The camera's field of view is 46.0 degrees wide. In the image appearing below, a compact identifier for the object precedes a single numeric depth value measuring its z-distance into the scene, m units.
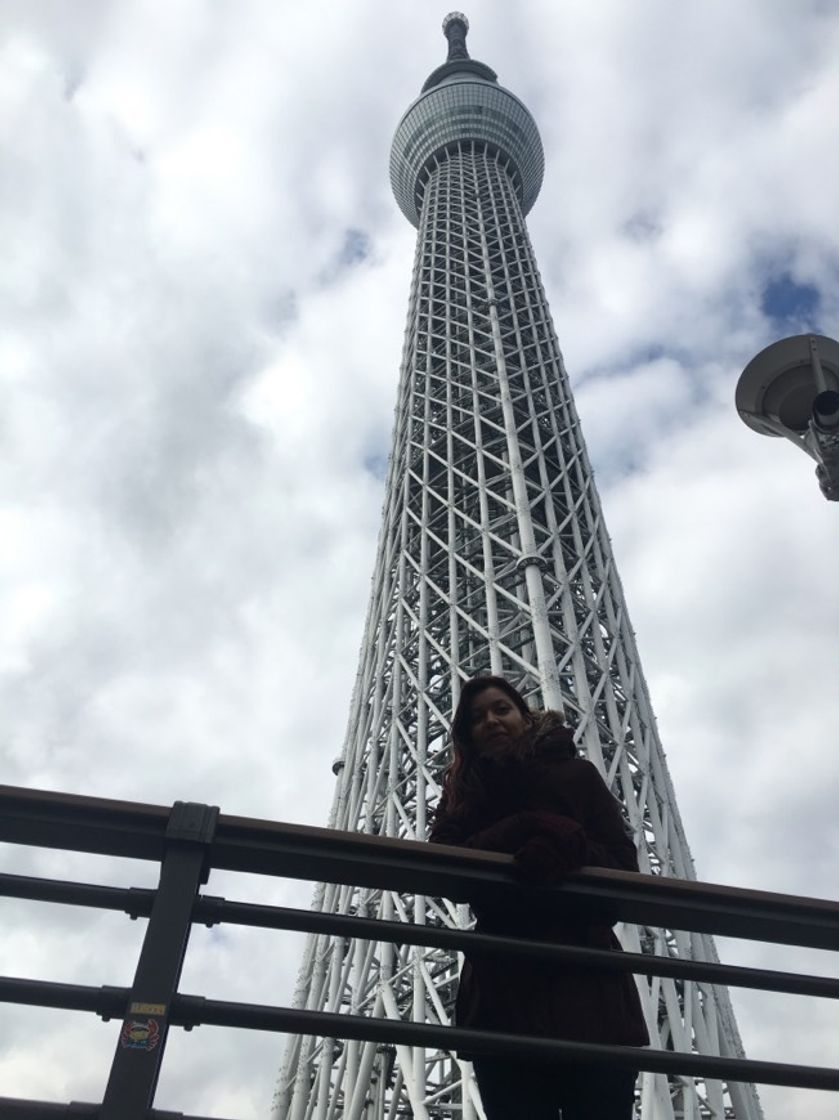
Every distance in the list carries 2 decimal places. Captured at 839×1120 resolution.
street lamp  6.81
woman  3.12
